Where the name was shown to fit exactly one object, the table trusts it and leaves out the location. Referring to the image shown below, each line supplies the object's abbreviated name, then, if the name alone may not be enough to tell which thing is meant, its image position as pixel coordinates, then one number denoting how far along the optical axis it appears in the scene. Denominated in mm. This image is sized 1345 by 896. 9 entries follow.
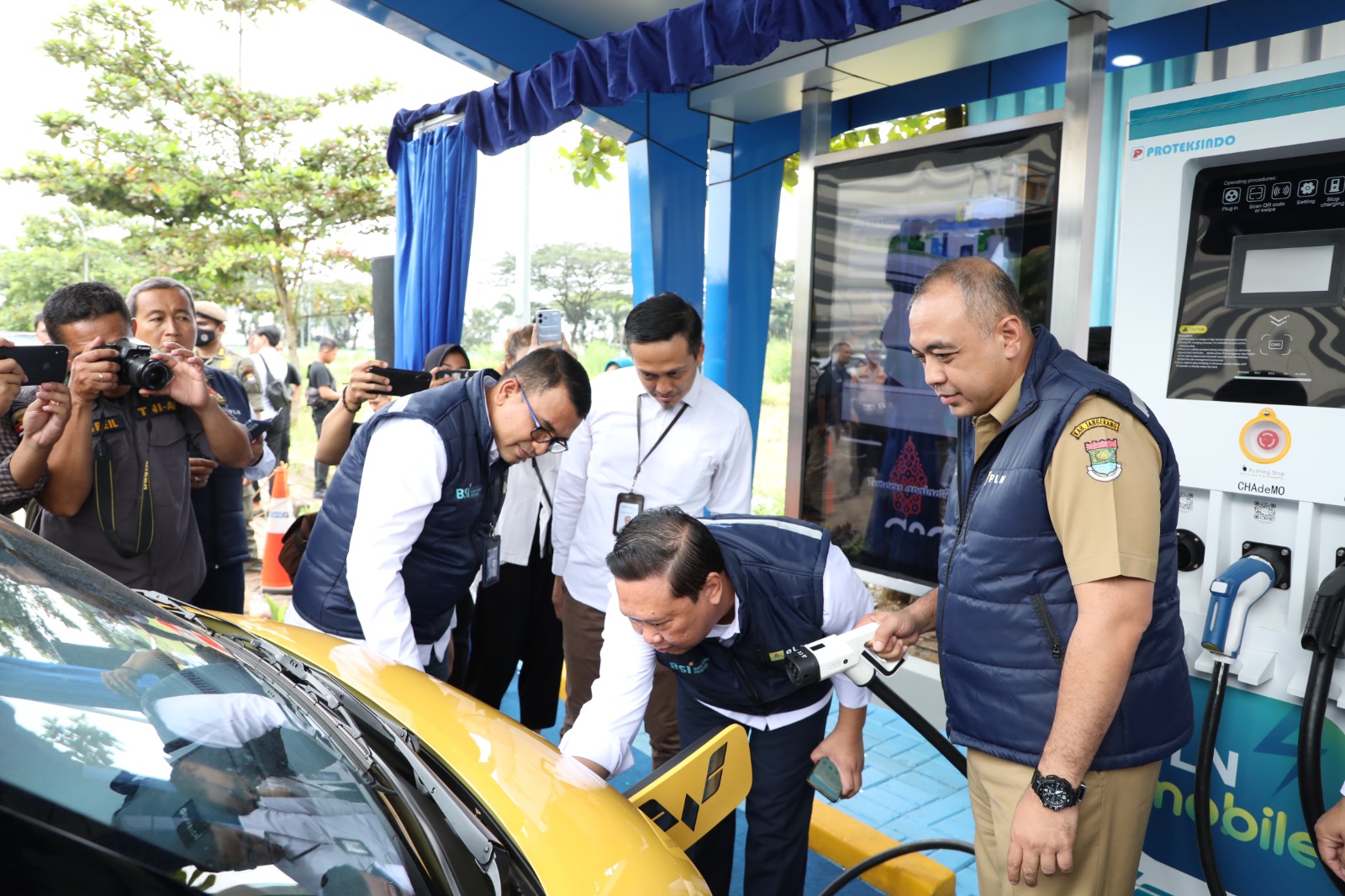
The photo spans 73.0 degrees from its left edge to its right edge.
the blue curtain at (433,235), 5121
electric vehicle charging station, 2182
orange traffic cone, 6309
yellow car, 1113
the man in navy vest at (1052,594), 1727
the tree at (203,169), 14016
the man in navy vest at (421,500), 2387
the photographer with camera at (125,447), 2771
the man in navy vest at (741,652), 1970
